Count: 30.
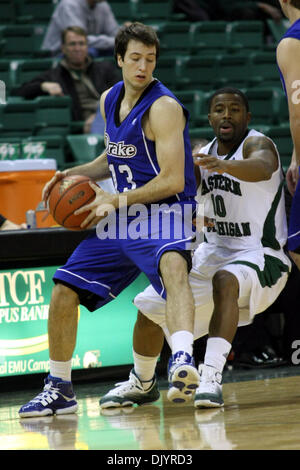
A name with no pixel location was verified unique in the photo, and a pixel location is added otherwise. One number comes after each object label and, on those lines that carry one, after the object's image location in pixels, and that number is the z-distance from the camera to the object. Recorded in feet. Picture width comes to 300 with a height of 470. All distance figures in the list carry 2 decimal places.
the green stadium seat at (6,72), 62.80
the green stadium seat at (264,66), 71.20
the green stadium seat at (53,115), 56.90
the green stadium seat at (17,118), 57.52
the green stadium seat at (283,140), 58.13
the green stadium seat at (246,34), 76.74
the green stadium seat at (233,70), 69.26
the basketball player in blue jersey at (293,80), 25.70
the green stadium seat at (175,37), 72.38
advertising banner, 35.96
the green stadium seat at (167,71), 65.57
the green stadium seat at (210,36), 74.18
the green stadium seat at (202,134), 52.65
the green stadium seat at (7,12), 72.95
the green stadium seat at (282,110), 65.26
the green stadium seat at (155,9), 77.66
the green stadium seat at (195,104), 60.85
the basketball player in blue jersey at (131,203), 27.27
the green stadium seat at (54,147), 52.80
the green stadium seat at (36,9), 74.02
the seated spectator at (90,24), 65.82
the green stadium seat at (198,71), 68.23
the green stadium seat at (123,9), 75.97
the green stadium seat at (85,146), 52.90
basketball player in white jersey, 28.99
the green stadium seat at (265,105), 64.75
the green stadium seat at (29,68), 62.47
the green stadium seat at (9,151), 48.06
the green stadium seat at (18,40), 69.00
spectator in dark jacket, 57.93
